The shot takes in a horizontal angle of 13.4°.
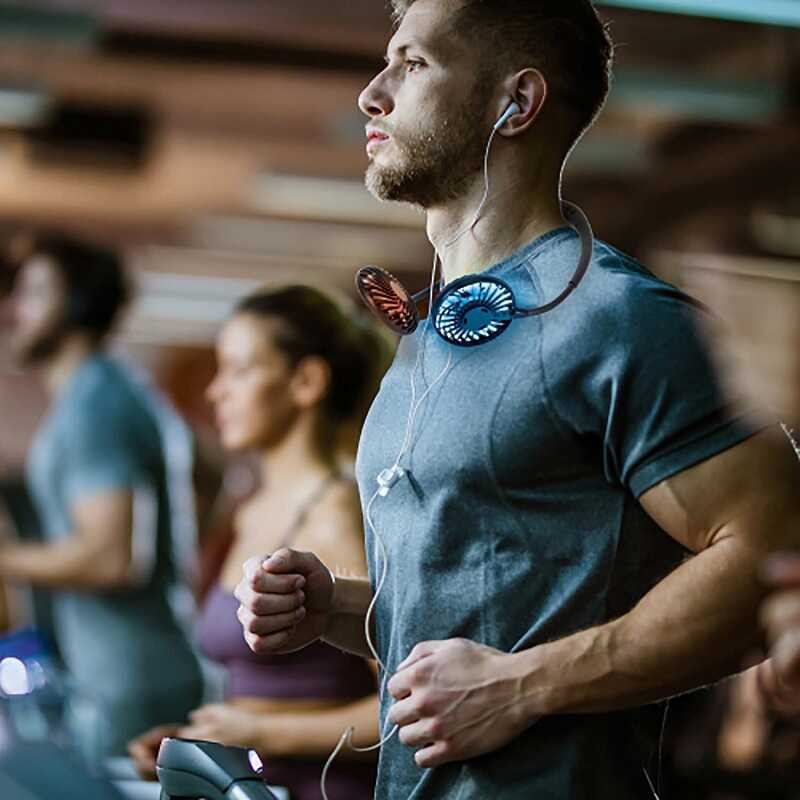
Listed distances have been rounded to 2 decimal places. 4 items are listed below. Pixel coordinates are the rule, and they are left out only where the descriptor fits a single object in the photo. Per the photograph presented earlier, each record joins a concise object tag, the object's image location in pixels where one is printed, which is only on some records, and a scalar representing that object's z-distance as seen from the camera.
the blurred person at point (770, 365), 2.70
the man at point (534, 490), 2.64
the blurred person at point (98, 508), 4.81
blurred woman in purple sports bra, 3.64
